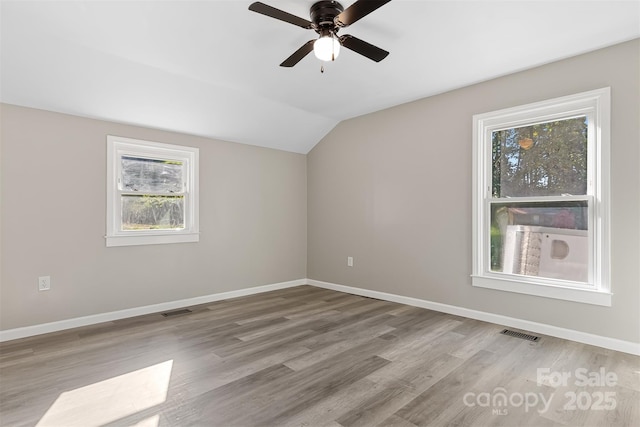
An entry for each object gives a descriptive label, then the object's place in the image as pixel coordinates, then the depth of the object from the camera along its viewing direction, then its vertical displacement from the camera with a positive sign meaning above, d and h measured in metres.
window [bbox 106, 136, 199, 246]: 3.64 +0.28
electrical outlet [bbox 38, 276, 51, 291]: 3.16 -0.64
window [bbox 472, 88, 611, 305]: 2.87 +0.16
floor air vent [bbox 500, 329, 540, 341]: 3.00 -1.12
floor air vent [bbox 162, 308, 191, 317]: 3.77 -1.13
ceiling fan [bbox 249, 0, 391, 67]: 1.97 +1.24
